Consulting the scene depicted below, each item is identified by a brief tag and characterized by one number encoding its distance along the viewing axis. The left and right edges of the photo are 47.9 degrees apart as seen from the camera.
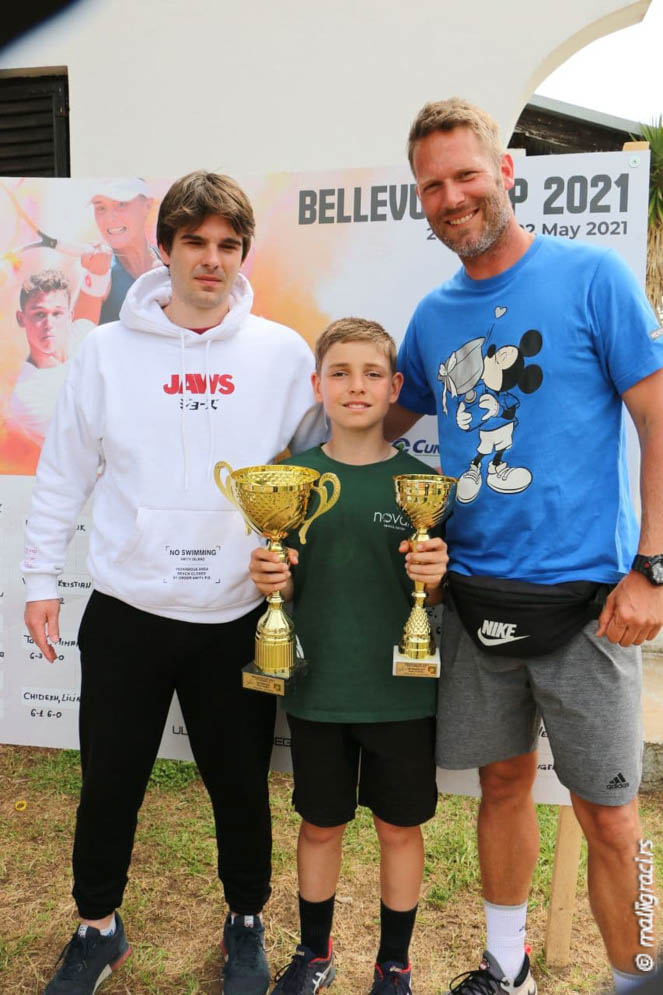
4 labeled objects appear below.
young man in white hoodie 2.07
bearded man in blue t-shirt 1.79
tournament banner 2.41
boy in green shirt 2.00
